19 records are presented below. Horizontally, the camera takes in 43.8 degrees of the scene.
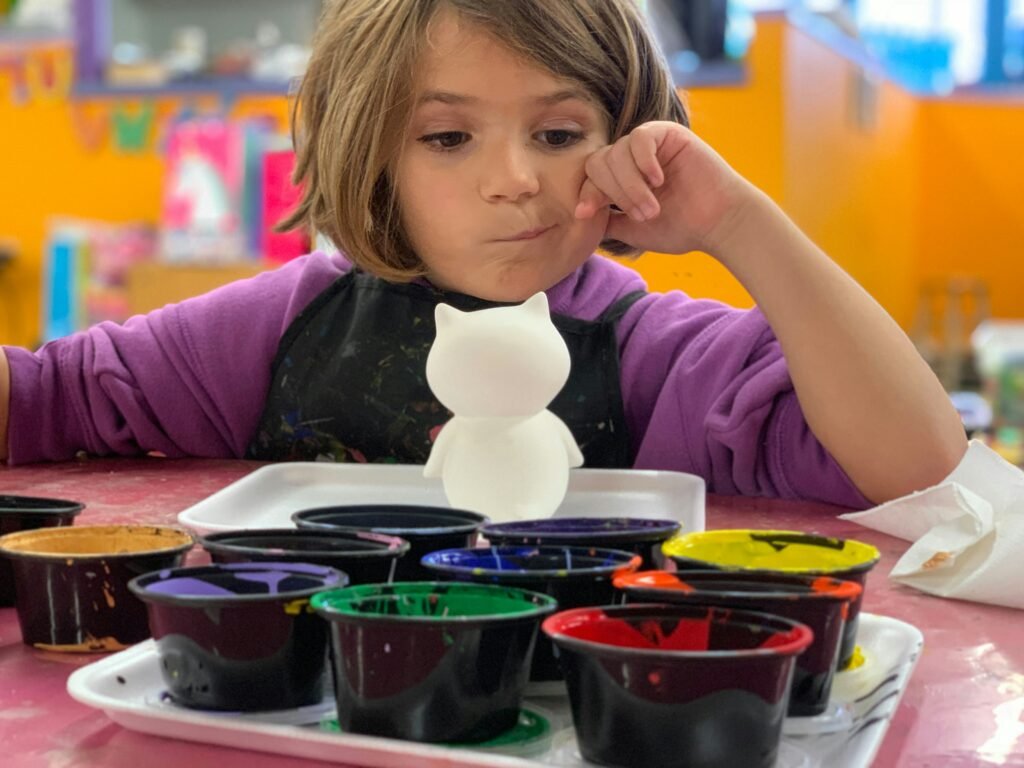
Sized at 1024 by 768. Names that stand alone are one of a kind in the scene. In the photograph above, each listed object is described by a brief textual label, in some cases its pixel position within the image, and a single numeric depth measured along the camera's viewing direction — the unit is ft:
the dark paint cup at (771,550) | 1.80
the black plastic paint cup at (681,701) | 1.23
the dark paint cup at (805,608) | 1.42
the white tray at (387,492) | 2.97
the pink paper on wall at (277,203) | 9.18
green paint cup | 1.33
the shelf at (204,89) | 12.55
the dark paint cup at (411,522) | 1.94
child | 3.13
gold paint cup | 1.74
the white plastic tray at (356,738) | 1.32
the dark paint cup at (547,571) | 1.57
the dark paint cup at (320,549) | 1.69
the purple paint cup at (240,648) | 1.43
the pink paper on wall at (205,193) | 12.09
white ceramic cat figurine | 2.66
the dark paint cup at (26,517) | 2.00
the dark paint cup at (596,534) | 1.84
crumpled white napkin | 2.11
